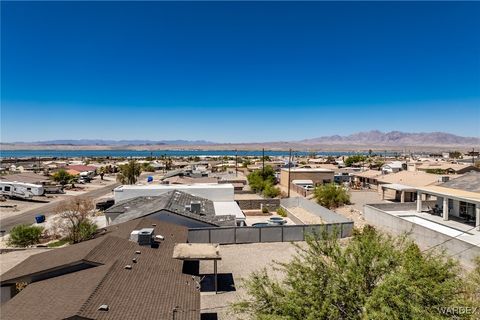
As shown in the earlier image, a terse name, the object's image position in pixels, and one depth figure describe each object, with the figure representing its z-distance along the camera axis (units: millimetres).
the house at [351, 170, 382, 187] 56938
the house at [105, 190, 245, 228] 26438
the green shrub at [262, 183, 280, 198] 49219
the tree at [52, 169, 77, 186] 68688
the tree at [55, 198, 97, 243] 28120
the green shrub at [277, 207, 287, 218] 40353
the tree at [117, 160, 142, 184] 64438
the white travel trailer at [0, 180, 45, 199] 51812
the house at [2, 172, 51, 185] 57403
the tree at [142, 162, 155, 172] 105188
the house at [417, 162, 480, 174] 59806
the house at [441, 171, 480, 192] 28605
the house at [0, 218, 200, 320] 11469
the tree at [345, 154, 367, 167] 110662
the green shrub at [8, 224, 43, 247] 27906
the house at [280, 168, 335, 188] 58531
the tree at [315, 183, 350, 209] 41125
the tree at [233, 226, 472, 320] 9344
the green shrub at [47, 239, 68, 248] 28350
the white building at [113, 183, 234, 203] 37312
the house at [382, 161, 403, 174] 61950
